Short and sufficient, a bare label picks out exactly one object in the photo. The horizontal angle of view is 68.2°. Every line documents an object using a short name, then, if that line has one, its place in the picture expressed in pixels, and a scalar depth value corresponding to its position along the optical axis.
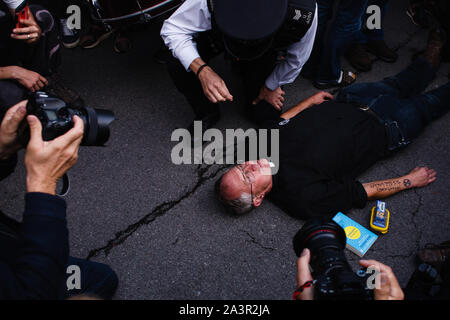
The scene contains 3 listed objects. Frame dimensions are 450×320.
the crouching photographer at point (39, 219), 1.03
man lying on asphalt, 2.04
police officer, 1.83
